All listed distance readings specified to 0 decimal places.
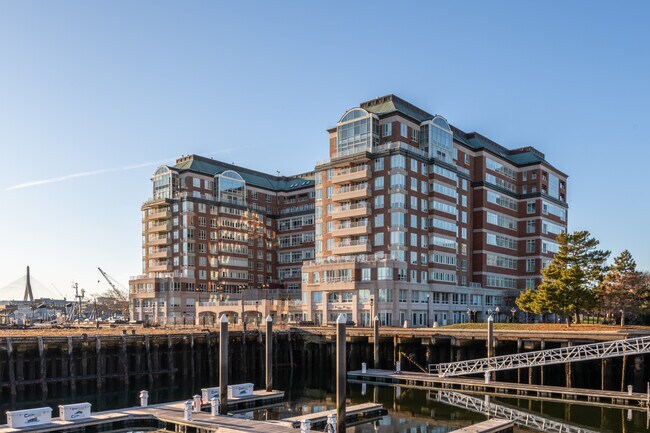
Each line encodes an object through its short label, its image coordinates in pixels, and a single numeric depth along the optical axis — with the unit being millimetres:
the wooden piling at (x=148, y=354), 61388
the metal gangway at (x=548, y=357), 46062
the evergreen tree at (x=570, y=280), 69438
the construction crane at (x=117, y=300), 177750
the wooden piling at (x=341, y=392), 33875
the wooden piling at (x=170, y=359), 62094
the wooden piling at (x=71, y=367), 54781
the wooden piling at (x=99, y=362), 56438
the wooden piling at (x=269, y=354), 48250
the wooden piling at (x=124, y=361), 58650
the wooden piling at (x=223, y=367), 39156
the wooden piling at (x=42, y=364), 52944
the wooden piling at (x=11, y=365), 51434
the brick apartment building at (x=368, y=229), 84938
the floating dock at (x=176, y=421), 33969
